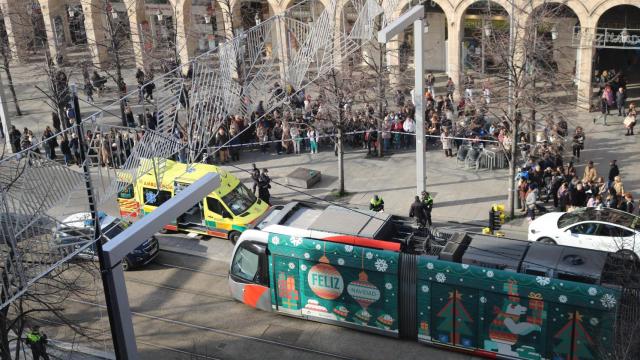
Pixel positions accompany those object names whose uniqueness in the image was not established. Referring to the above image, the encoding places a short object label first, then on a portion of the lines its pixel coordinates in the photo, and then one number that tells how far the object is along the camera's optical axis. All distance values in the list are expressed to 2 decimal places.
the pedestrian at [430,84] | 35.05
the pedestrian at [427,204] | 22.08
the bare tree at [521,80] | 22.47
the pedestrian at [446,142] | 28.28
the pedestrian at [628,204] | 21.47
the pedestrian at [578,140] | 26.50
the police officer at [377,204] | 22.25
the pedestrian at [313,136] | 29.48
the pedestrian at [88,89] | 36.80
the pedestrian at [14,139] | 30.61
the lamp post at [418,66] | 20.03
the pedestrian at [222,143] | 29.33
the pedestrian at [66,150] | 27.36
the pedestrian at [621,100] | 31.06
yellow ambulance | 22.51
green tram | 15.34
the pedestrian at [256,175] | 24.75
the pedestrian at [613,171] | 24.08
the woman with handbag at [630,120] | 28.86
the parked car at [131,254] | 21.45
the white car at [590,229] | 19.59
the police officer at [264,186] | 24.58
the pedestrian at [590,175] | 23.75
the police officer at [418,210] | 21.80
